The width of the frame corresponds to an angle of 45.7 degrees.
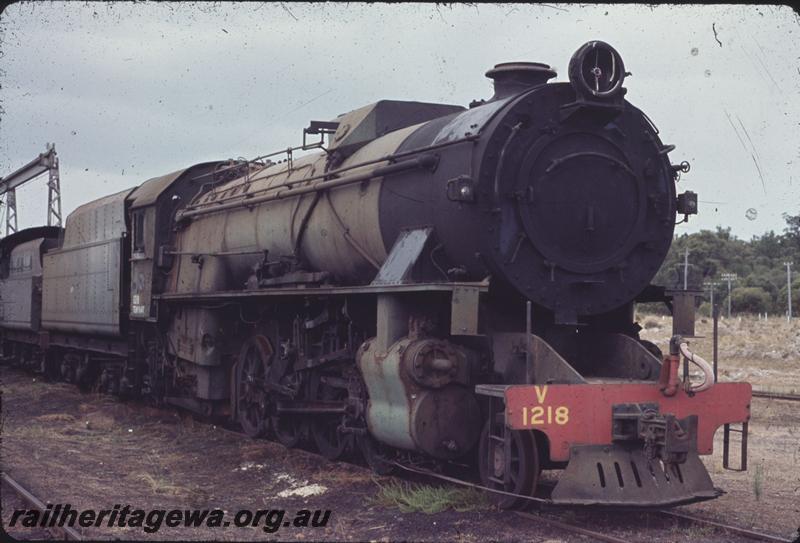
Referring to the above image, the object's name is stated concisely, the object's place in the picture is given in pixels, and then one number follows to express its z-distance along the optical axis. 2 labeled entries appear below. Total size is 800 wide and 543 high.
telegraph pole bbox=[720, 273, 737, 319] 49.31
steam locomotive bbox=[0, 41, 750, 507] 7.40
